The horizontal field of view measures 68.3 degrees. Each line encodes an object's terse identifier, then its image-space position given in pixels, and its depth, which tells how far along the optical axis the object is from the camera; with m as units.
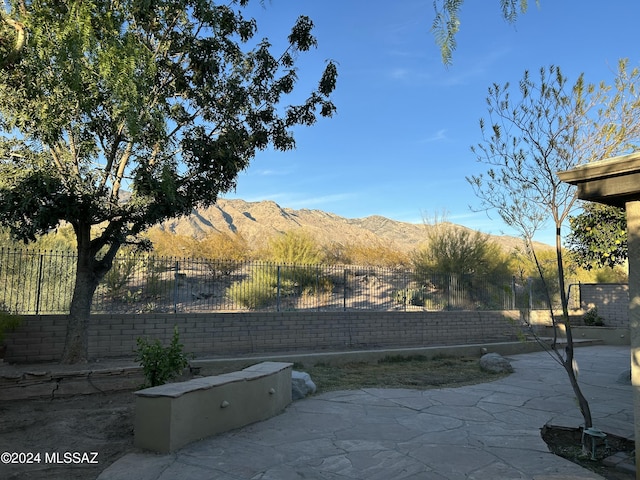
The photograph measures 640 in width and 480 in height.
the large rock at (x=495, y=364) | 10.61
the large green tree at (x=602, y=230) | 10.19
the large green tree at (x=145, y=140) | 7.27
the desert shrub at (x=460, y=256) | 23.67
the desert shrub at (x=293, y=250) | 23.91
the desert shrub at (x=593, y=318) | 18.80
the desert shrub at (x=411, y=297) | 19.05
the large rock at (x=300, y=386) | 7.46
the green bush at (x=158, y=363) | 5.99
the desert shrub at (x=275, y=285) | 14.28
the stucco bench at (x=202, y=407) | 4.72
